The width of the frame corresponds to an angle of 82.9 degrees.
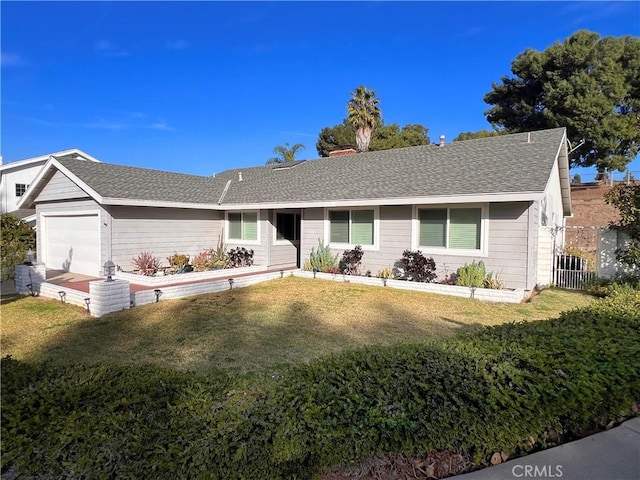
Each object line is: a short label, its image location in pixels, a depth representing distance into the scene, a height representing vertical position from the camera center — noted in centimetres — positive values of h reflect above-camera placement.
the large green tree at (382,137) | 3572 +1005
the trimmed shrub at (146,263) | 1233 -124
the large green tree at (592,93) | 2506 +995
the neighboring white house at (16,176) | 2714 +386
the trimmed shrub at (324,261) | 1330 -116
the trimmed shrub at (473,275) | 1029 -126
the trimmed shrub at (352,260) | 1267 -107
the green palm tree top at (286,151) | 3173 +685
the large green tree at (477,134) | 3230 +936
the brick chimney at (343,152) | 2095 +455
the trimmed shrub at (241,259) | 1477 -124
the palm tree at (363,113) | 2755 +895
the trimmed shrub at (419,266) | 1120 -111
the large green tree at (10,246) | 895 -51
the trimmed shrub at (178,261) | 1326 -124
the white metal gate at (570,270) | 1135 -123
